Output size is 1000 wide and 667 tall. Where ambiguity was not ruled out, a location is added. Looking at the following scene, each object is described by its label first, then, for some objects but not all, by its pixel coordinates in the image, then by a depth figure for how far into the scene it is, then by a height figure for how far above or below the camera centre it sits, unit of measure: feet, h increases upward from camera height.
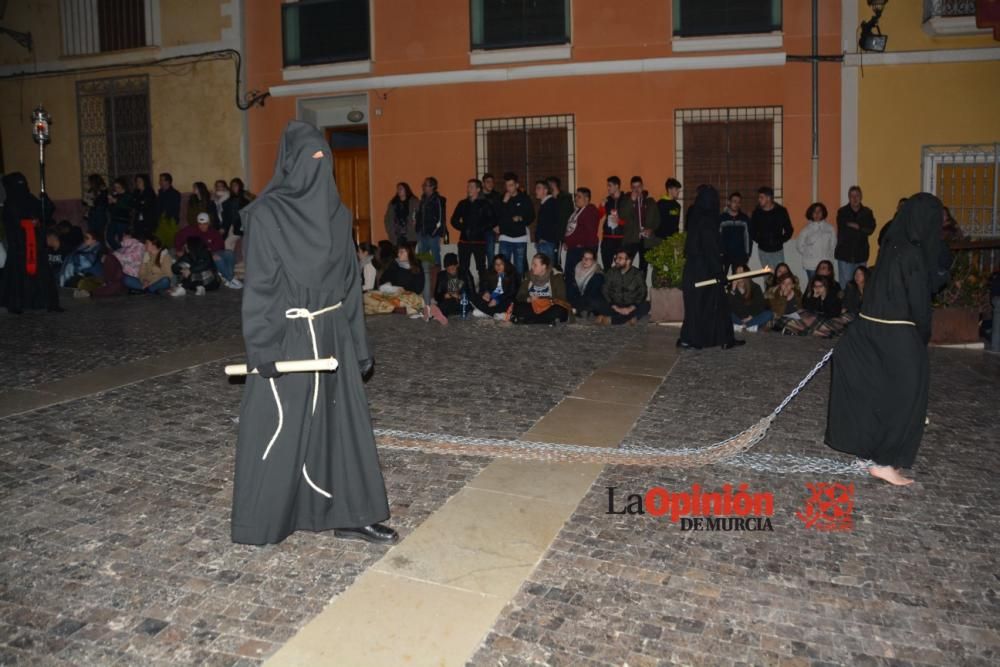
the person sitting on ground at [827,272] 39.19 -1.63
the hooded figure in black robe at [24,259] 42.91 -0.47
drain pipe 48.62 +8.34
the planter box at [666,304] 40.14 -2.94
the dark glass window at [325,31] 55.98 +13.03
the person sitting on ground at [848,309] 37.76 -3.19
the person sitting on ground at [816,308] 38.27 -3.12
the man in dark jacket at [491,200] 47.44 +2.06
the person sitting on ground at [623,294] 40.22 -2.46
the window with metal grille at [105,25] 61.57 +14.99
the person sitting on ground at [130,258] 50.88 -0.61
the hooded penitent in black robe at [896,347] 18.31 -2.30
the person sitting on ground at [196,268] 51.88 -1.28
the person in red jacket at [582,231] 45.06 +0.36
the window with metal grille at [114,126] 61.41 +8.12
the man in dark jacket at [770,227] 45.01 +0.41
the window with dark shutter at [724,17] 49.55 +11.85
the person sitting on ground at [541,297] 40.19 -2.58
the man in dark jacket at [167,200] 57.82 +2.90
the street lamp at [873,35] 45.96 +10.01
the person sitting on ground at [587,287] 41.29 -2.22
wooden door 60.49 +3.97
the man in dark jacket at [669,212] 45.14 +1.21
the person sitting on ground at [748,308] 39.09 -3.07
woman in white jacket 44.55 -0.28
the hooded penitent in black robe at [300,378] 14.12 -2.12
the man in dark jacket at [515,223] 46.50 +0.86
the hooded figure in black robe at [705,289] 34.12 -1.98
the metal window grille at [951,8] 46.44 +11.28
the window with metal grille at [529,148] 52.16 +5.25
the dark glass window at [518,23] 52.24 +12.43
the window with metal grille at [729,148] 49.49 +4.73
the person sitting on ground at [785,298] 39.47 -2.72
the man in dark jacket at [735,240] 44.55 -0.21
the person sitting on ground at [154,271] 50.96 -1.36
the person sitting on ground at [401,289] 43.75 -2.27
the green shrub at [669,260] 39.93 -1.01
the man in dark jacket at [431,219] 48.98 +1.18
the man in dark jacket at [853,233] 43.52 +0.01
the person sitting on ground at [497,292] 41.89 -2.38
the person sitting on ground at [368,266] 46.55 -1.21
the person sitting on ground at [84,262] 52.03 -0.81
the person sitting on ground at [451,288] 42.60 -2.20
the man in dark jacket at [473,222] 46.75 +0.95
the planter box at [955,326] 35.91 -3.69
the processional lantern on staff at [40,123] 54.80 +7.71
